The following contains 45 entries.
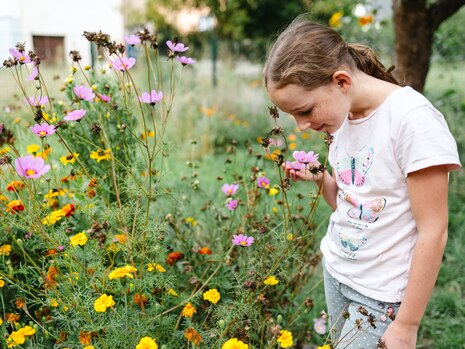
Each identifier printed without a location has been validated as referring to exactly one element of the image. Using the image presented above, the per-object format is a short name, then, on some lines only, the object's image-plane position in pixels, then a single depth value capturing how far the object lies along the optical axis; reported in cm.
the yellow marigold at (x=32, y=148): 191
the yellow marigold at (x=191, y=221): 207
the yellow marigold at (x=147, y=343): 129
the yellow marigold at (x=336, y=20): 418
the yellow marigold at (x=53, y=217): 153
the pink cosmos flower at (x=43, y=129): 136
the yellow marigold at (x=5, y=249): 166
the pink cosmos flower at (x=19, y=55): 145
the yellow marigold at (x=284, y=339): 133
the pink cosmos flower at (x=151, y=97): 141
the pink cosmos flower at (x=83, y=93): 160
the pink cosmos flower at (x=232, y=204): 183
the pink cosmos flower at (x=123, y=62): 146
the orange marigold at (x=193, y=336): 135
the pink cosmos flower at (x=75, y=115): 147
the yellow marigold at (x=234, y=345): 125
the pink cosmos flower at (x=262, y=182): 183
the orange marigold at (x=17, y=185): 168
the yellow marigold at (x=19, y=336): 141
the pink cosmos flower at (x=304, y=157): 143
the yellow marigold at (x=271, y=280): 147
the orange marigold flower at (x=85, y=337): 141
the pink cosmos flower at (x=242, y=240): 155
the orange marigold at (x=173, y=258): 183
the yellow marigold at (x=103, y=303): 133
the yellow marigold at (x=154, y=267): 154
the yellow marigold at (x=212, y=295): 153
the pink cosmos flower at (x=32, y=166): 126
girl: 122
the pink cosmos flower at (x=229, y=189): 192
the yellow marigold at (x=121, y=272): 135
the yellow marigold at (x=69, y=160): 165
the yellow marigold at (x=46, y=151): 180
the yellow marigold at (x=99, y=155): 175
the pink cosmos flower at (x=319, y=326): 199
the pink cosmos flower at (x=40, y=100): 157
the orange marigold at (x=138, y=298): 148
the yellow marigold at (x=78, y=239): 146
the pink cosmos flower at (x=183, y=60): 156
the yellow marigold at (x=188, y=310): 147
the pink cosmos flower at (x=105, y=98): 183
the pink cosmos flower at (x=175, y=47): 150
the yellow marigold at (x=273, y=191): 195
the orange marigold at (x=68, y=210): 168
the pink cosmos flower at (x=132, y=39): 152
